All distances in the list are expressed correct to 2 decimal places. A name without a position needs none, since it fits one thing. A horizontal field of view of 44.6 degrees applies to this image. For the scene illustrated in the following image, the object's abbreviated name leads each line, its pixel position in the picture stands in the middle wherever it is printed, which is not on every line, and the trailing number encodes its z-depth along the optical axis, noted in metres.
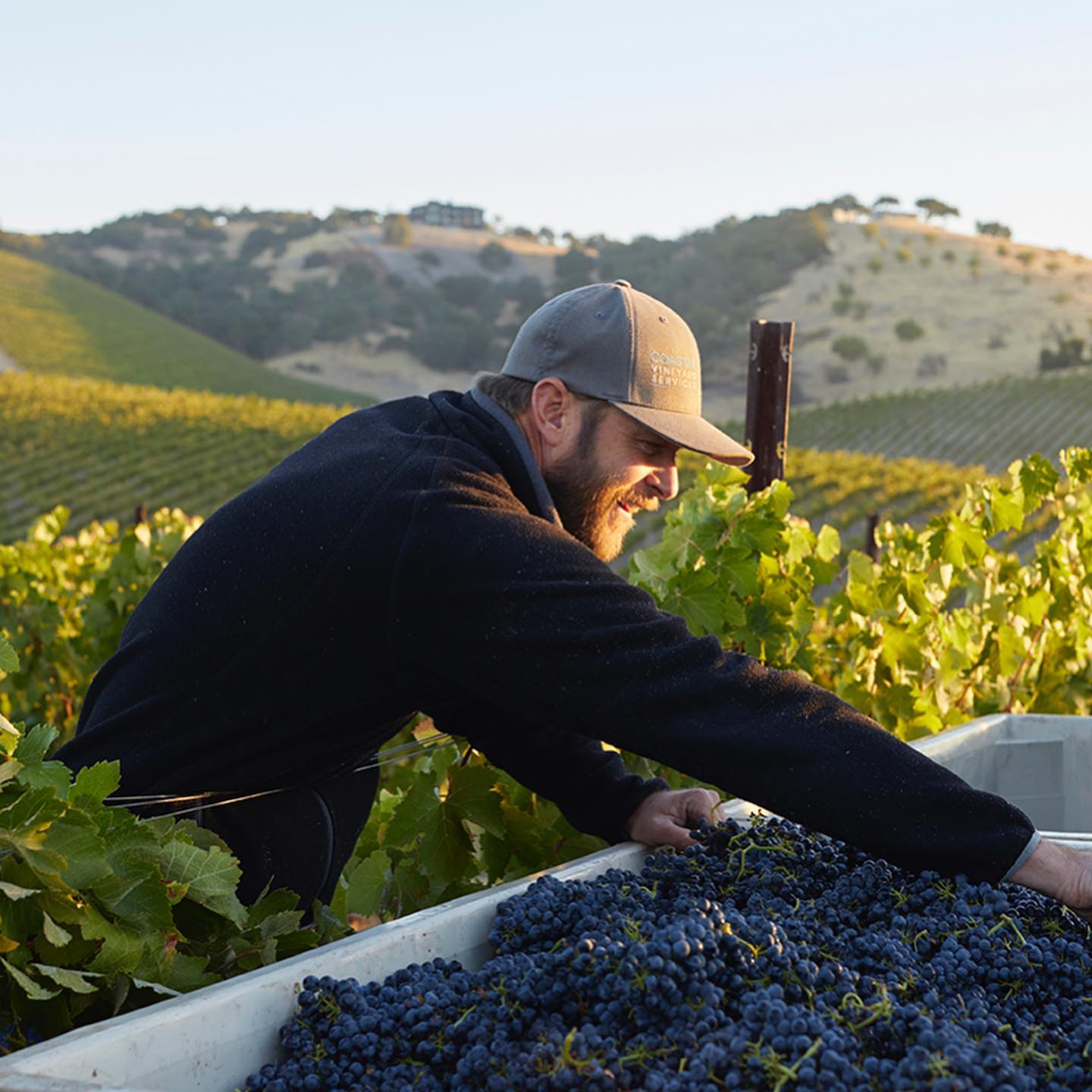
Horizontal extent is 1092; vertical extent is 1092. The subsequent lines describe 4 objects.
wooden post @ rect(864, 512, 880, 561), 11.48
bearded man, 1.72
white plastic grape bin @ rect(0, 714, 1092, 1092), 1.25
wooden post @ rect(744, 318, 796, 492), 3.86
